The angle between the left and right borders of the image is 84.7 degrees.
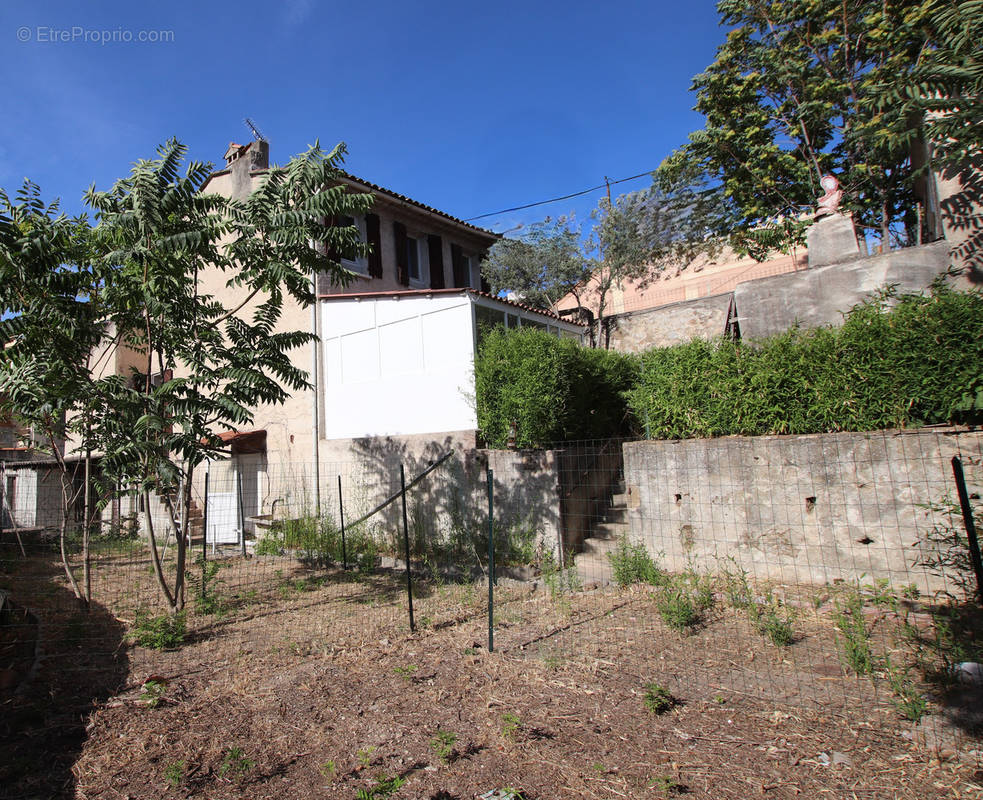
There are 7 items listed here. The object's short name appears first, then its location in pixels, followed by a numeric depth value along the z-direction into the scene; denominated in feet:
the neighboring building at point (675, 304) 48.60
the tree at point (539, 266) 60.95
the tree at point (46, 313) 19.08
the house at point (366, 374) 35.99
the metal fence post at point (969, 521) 12.57
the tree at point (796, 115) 42.19
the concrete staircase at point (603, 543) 26.66
